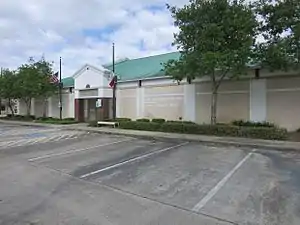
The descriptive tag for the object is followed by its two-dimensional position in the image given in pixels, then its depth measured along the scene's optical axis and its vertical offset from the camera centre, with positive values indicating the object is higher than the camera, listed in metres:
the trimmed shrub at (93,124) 28.22 -1.53
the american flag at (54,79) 36.69 +2.96
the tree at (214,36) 17.83 +3.88
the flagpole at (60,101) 36.99 +0.54
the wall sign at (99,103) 31.28 +0.27
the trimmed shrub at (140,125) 22.71 -1.36
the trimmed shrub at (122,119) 27.54 -1.11
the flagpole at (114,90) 28.91 +1.40
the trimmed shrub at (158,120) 24.76 -1.04
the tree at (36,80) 36.44 +2.80
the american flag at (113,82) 29.21 +2.10
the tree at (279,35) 17.31 +3.86
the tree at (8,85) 40.44 +2.52
